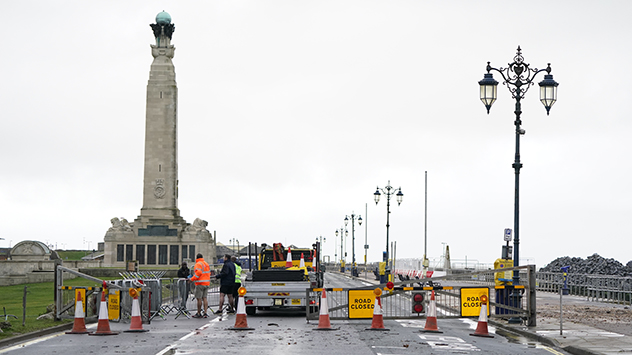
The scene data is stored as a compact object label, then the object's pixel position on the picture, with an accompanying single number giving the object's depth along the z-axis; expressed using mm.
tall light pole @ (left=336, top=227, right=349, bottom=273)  109000
